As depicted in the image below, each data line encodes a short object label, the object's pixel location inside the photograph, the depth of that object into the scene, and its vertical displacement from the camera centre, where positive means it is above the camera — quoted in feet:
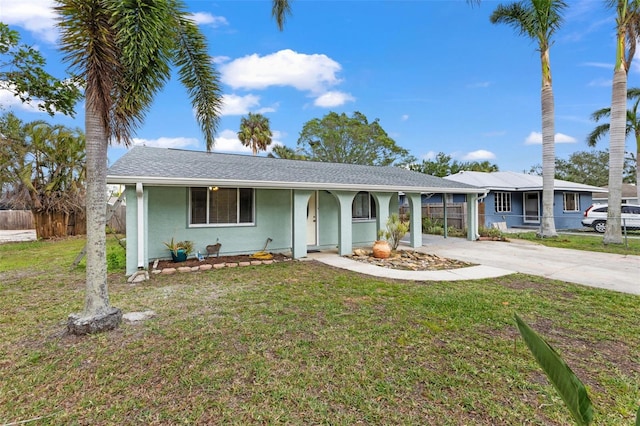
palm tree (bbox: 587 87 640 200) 60.75 +19.45
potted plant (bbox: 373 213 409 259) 31.07 -2.25
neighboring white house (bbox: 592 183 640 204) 99.64 +7.04
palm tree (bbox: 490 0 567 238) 41.42 +23.74
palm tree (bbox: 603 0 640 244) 37.96 +12.44
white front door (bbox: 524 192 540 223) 64.49 +2.00
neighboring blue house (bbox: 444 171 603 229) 62.34 +3.12
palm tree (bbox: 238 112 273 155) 95.91 +26.93
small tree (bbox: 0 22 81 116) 18.13 +8.72
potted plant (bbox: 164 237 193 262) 26.86 -2.78
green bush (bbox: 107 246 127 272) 26.73 -3.90
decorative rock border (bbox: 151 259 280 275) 24.44 -4.22
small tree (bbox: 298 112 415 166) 99.81 +24.81
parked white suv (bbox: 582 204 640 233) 52.24 -0.22
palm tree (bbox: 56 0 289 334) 12.66 +6.74
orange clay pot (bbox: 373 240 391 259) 30.96 -3.43
